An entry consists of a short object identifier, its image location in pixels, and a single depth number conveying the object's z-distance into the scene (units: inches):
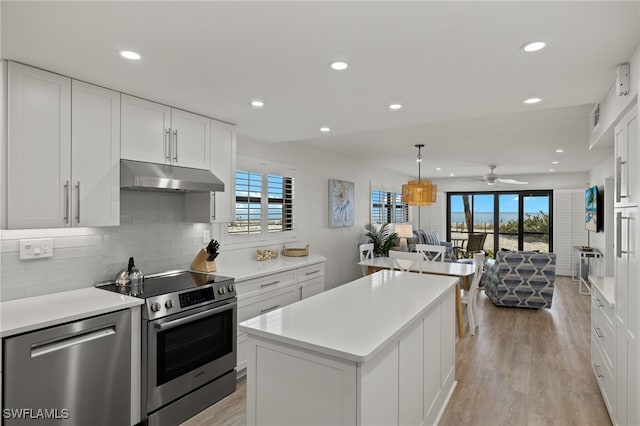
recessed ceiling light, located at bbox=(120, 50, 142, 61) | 75.6
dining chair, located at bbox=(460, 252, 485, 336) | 171.9
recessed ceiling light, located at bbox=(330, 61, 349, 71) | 80.5
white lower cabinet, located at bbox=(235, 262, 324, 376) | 124.1
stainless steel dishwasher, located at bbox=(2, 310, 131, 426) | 71.7
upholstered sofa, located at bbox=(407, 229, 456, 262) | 325.7
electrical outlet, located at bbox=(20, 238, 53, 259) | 90.8
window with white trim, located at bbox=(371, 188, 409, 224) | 289.8
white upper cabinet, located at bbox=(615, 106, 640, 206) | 75.8
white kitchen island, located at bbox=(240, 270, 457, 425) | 61.3
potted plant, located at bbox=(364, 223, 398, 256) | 256.8
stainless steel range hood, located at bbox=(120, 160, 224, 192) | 98.7
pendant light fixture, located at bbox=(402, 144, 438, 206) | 231.5
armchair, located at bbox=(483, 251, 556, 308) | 208.7
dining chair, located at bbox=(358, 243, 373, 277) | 217.0
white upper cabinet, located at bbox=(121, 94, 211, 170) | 102.7
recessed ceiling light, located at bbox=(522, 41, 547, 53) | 70.0
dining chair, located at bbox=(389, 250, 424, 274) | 188.1
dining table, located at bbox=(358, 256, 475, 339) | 171.2
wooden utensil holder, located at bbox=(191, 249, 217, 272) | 129.3
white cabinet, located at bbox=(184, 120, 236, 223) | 128.0
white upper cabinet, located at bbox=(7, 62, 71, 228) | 80.0
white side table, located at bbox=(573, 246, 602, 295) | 260.8
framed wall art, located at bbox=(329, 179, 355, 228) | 221.8
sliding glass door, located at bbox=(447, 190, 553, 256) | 356.5
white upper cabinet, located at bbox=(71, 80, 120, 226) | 91.0
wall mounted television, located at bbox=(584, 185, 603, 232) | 253.4
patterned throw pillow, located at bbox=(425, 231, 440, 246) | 341.1
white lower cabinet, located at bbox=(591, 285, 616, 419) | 95.7
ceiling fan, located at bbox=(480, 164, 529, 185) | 282.2
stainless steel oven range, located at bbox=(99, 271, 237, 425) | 93.9
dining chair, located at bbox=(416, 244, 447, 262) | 200.1
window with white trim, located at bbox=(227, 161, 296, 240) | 159.2
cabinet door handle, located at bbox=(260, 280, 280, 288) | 133.8
